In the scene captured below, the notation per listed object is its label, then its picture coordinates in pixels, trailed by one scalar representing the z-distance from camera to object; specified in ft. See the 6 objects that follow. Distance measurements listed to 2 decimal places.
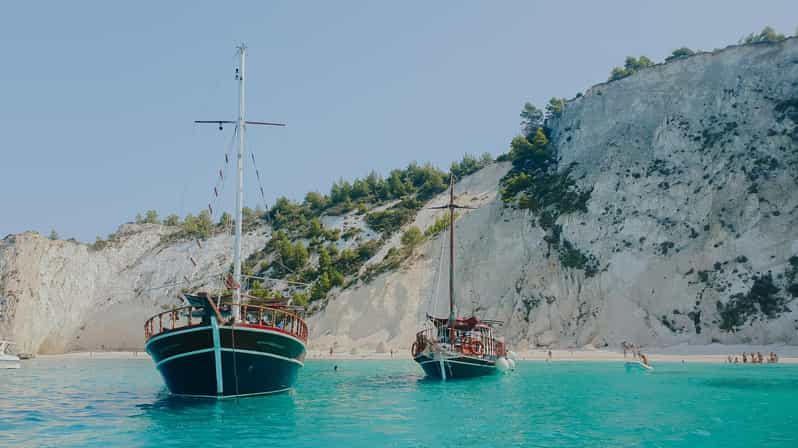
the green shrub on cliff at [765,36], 266.53
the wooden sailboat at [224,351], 76.84
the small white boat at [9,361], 182.80
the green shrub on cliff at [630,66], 303.48
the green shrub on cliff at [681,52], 293.43
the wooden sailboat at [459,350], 121.39
